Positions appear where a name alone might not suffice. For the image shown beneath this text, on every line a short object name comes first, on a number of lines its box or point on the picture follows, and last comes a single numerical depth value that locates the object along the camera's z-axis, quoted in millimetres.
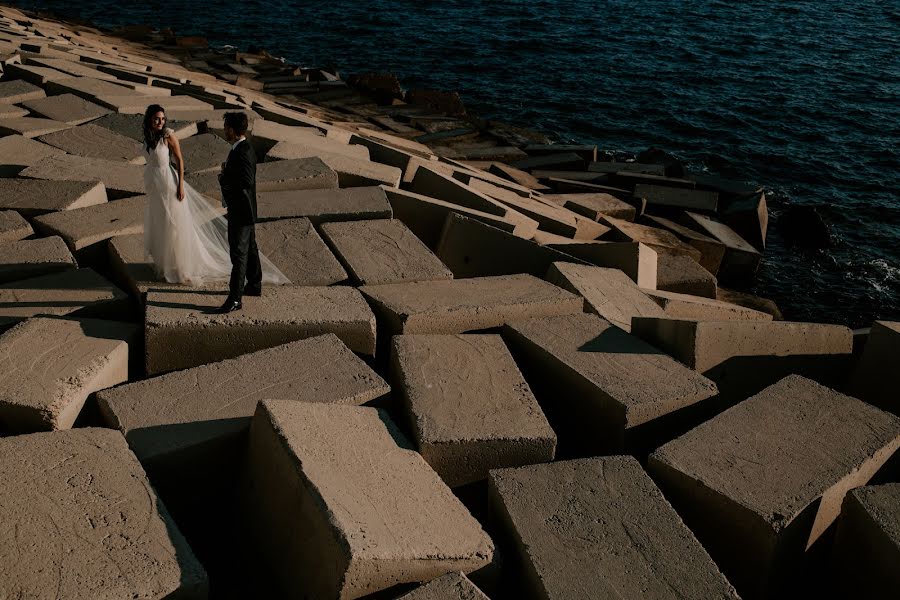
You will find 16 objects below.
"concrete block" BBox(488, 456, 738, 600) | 3502
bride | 5480
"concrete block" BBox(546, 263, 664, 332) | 6117
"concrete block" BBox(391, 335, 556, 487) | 4262
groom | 5035
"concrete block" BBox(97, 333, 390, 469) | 4125
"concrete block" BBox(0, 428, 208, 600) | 3170
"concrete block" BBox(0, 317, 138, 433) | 4309
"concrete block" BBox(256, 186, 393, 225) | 6891
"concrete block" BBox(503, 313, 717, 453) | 4668
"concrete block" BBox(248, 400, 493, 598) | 3316
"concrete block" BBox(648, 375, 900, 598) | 3930
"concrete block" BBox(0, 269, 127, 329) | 5387
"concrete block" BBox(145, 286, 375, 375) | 4926
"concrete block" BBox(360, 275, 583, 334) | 5367
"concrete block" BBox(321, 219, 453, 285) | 6073
